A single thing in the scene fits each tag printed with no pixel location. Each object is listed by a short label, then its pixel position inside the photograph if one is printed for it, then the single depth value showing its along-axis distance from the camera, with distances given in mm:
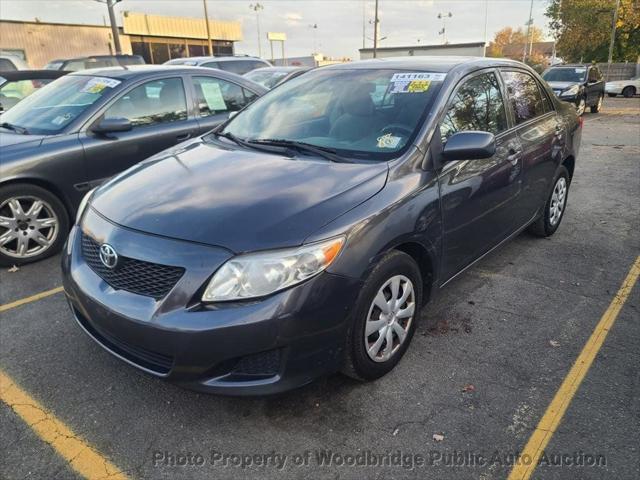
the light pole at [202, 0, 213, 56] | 35406
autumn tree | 90875
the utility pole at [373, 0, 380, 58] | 41106
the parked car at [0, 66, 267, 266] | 4301
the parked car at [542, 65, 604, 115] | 14773
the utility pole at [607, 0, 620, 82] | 32766
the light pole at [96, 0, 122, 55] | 20295
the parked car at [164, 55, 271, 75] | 11719
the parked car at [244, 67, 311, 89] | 10969
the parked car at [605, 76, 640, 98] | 25336
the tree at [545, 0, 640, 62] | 34216
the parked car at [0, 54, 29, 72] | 10443
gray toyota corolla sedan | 2164
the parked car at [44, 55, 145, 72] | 14090
